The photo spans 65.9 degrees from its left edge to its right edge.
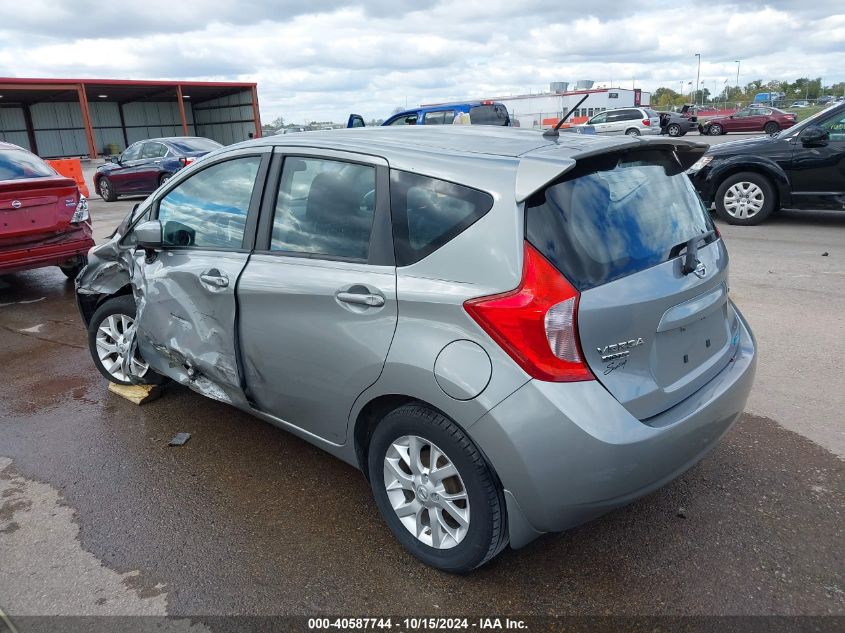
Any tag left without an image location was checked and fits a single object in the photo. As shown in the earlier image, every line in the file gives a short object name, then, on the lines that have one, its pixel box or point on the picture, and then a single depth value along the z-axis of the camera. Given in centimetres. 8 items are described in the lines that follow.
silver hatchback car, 224
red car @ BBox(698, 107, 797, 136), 3441
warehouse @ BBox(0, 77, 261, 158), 3950
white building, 4491
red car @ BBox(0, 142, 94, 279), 671
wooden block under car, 442
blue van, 1355
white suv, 2991
